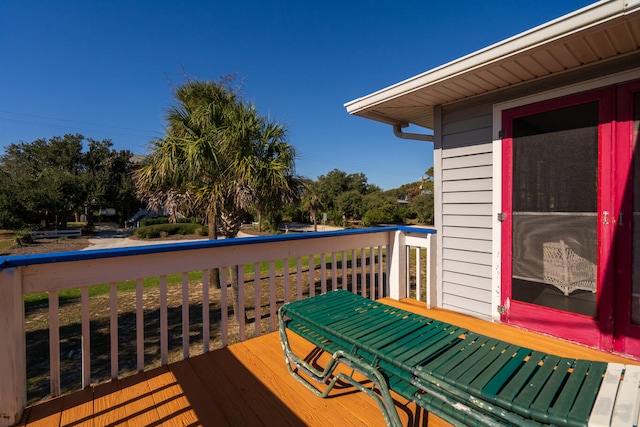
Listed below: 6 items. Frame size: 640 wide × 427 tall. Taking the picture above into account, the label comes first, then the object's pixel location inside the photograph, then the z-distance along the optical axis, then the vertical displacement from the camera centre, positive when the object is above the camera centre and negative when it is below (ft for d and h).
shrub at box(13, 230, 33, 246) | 55.98 -5.07
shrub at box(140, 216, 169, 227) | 82.94 -2.91
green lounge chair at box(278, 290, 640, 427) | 3.14 -2.21
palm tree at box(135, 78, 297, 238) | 16.15 +2.71
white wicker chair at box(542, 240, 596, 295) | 6.95 -1.49
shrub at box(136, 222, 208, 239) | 64.13 -4.49
